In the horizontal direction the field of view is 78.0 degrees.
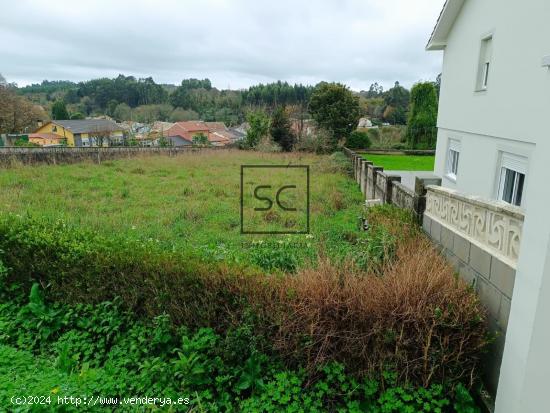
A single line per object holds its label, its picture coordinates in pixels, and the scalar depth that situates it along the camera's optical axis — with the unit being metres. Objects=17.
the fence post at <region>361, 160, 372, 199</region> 11.91
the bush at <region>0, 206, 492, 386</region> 3.00
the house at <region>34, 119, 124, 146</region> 45.96
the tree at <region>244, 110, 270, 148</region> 27.66
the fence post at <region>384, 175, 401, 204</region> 8.15
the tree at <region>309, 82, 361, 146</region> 26.89
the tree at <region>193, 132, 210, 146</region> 39.19
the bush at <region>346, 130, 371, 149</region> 26.55
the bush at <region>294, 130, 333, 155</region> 25.14
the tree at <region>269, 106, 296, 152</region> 26.69
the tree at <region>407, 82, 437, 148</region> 25.83
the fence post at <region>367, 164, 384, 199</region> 10.16
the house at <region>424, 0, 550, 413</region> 2.38
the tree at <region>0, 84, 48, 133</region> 33.47
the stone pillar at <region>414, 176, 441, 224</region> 5.59
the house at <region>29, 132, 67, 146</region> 45.64
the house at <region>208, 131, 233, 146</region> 50.16
